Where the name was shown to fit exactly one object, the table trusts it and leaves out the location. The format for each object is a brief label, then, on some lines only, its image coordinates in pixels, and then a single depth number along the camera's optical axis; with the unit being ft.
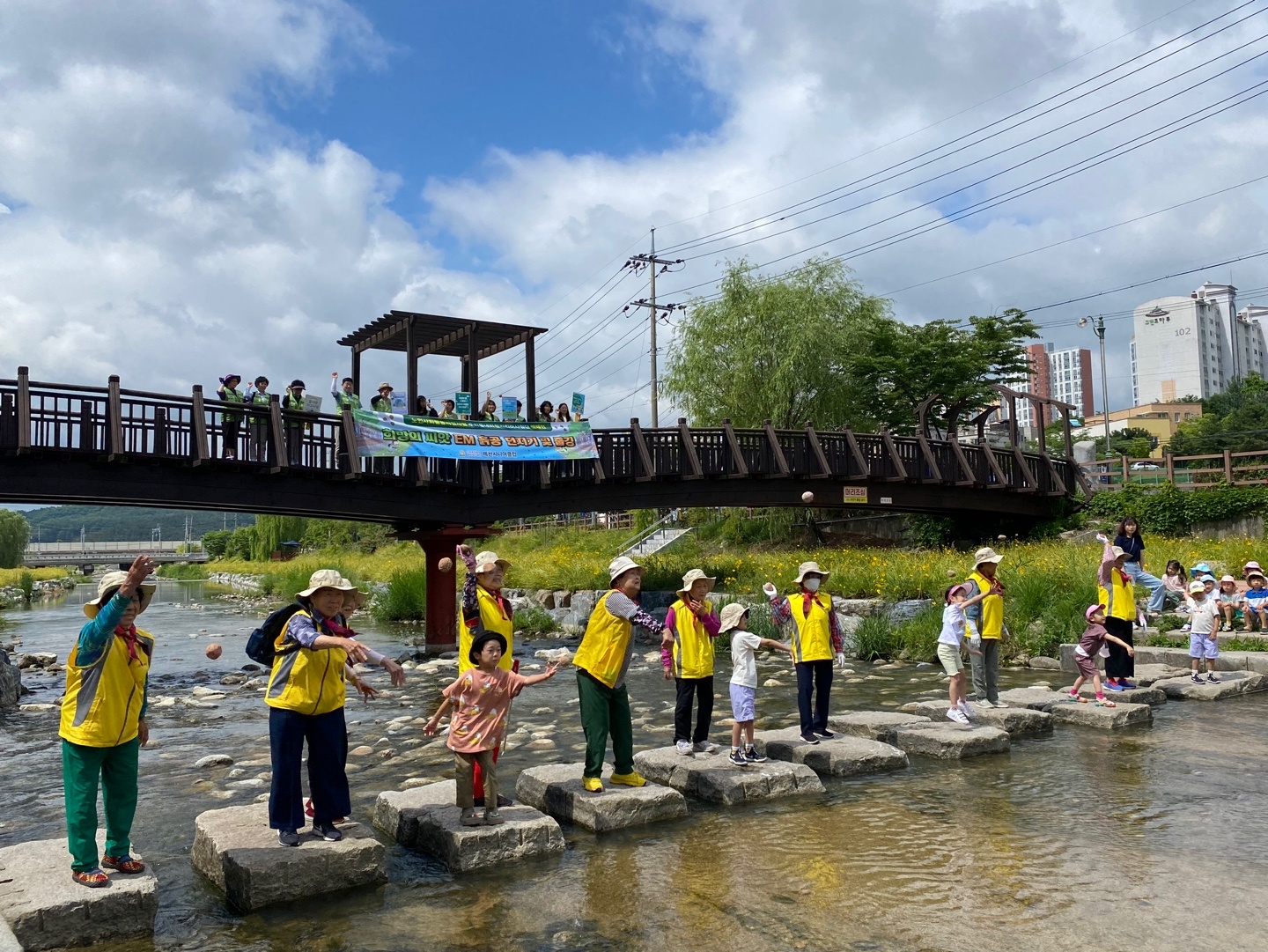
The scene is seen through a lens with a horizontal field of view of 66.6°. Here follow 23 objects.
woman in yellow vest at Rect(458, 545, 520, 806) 22.99
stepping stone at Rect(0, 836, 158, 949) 16.26
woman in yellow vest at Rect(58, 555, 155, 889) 17.38
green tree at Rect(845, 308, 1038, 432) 117.80
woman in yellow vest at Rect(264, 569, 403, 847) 19.48
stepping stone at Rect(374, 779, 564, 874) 20.71
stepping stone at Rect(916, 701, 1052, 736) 33.50
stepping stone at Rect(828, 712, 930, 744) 33.30
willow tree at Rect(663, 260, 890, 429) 113.80
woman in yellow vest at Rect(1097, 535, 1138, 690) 36.73
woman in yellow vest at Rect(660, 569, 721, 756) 27.09
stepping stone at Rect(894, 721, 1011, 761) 30.50
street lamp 191.61
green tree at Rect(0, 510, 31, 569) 222.07
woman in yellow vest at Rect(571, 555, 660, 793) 24.31
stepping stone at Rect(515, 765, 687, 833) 23.31
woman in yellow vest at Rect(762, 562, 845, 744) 30.01
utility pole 146.92
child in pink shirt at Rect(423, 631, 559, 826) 21.48
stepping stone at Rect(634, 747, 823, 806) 25.70
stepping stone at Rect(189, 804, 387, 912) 18.66
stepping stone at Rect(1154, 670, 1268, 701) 40.40
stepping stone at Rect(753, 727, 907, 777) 28.68
